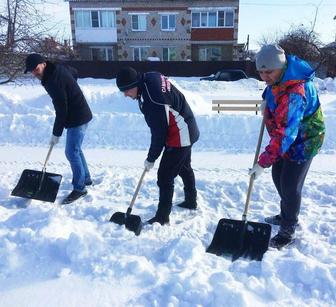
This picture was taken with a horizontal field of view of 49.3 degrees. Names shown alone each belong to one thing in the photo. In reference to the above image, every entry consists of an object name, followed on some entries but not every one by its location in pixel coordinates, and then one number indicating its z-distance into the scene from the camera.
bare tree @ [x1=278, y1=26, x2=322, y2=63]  22.81
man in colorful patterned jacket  2.66
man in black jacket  3.78
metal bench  8.91
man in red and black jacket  3.10
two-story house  26.47
